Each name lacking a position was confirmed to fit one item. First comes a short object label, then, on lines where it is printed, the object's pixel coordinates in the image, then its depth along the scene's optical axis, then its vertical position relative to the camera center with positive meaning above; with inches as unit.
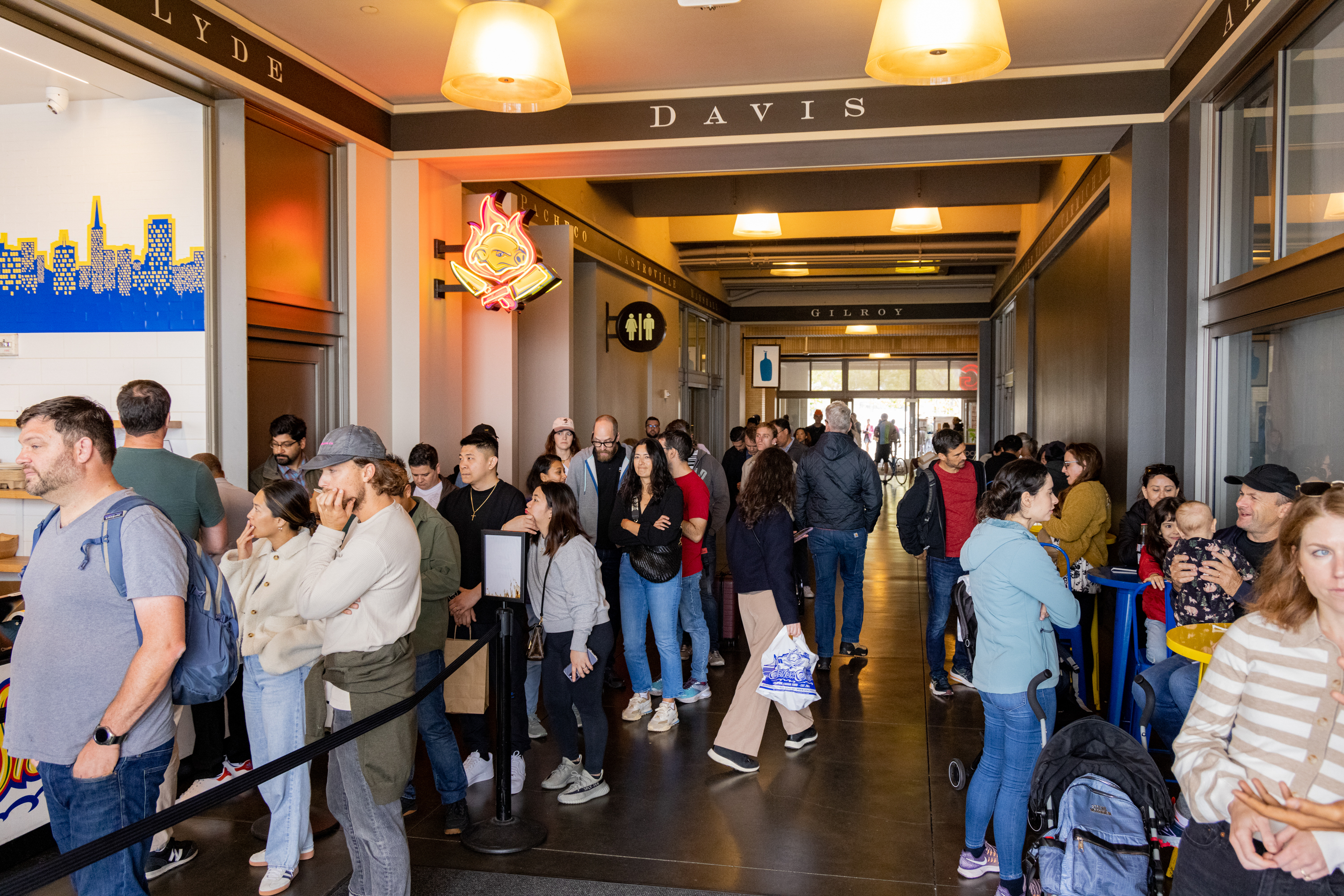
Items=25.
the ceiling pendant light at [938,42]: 157.6 +67.4
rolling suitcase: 264.2 -52.6
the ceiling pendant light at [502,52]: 182.4 +74.8
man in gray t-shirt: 89.7 -20.6
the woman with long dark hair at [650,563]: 189.9 -28.7
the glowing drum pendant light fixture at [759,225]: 485.7 +106.3
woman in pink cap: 249.1 -3.6
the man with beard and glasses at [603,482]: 227.3 -14.1
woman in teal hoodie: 127.0 -29.9
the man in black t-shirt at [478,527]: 171.9 -19.3
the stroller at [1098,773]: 104.0 -40.3
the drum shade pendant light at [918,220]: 427.2 +95.9
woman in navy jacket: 174.6 -31.2
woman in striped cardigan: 73.2 -25.6
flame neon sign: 278.7 +49.6
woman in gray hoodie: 156.7 -35.6
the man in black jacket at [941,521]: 223.6 -23.3
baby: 145.6 -26.4
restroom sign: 446.6 +47.7
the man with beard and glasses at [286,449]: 210.4 -5.2
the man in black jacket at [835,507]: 234.2 -20.9
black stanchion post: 145.3 -59.9
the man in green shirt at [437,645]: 149.5 -36.1
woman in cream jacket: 131.6 -31.8
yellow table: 130.1 -32.0
